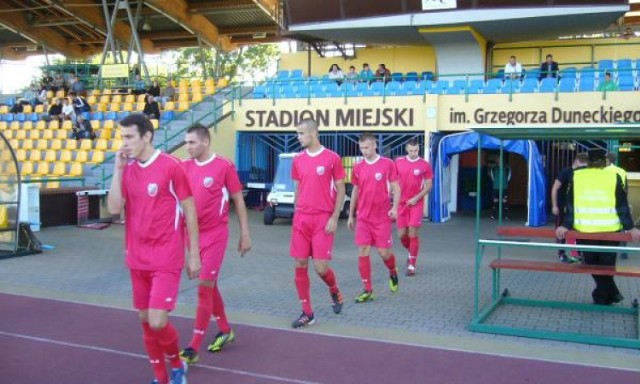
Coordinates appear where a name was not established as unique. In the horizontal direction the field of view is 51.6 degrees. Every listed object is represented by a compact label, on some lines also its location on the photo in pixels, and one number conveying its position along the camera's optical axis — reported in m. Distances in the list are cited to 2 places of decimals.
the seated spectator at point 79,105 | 25.83
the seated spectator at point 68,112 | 25.32
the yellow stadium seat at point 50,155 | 22.41
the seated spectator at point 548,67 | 22.74
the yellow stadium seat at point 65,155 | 22.01
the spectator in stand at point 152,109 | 23.89
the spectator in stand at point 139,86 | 28.38
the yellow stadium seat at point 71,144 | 22.94
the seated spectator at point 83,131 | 23.20
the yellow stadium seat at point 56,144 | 23.45
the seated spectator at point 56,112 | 25.57
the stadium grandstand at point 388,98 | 19.03
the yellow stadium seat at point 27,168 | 21.95
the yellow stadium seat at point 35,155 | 22.78
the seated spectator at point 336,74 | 23.51
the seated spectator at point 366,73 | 25.10
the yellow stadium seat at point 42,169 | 21.62
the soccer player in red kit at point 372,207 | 8.41
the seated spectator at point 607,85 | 18.84
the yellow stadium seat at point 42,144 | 23.72
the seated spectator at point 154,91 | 26.79
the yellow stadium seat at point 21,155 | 23.37
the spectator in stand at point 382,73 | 25.07
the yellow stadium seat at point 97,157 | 21.36
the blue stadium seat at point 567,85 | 19.69
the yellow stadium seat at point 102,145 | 22.27
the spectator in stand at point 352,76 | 22.88
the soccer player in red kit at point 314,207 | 6.95
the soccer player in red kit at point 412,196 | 10.42
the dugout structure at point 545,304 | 6.66
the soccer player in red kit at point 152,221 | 4.75
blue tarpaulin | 18.02
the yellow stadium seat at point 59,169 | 21.11
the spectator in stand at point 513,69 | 21.93
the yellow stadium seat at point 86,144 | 22.57
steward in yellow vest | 7.32
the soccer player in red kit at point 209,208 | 5.89
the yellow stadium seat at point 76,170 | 20.51
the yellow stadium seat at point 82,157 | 21.61
